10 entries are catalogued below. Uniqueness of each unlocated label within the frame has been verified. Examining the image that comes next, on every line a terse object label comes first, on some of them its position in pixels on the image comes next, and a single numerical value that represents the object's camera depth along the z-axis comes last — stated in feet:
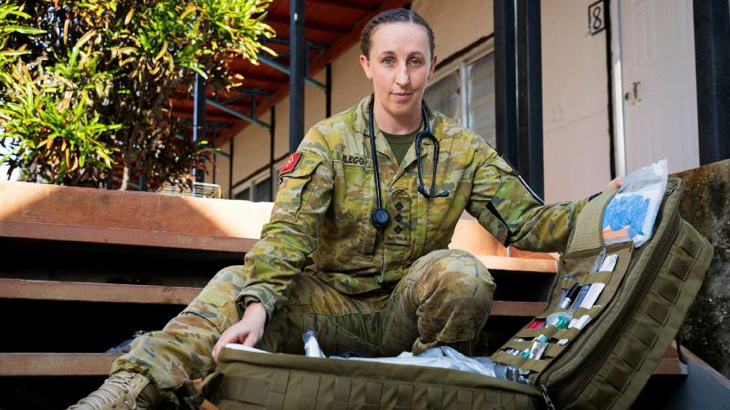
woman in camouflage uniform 5.87
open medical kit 4.91
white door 15.24
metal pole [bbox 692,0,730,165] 9.02
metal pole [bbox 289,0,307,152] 15.30
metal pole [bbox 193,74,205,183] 21.40
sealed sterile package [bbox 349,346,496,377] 5.35
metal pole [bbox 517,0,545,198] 11.50
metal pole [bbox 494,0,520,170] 11.91
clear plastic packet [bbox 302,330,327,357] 5.50
